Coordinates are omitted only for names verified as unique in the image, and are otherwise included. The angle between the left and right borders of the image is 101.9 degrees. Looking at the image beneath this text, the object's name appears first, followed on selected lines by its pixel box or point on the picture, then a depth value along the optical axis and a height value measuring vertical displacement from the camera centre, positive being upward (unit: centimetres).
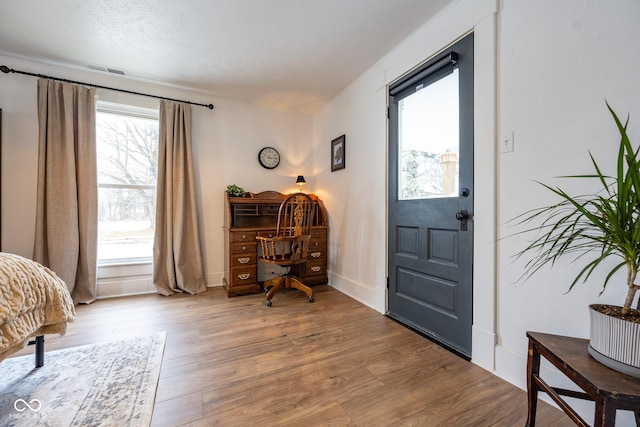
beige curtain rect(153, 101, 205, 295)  293 -2
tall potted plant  80 -25
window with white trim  290 +34
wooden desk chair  262 -31
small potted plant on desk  314 +24
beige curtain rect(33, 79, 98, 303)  252 +23
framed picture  308 +72
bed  109 -45
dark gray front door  170 +10
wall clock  356 +74
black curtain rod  244 +131
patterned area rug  115 -92
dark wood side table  73 -52
